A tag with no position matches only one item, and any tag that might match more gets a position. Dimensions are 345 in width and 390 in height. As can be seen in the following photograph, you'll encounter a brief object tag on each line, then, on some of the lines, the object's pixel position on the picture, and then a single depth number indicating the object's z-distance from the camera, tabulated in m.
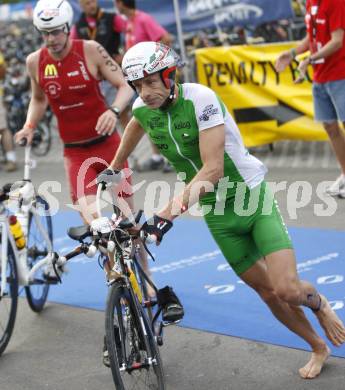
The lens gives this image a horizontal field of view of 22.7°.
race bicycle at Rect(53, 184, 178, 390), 4.31
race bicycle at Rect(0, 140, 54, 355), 5.71
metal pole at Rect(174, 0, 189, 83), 12.05
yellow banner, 10.71
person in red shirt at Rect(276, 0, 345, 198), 8.06
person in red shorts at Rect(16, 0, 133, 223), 6.22
